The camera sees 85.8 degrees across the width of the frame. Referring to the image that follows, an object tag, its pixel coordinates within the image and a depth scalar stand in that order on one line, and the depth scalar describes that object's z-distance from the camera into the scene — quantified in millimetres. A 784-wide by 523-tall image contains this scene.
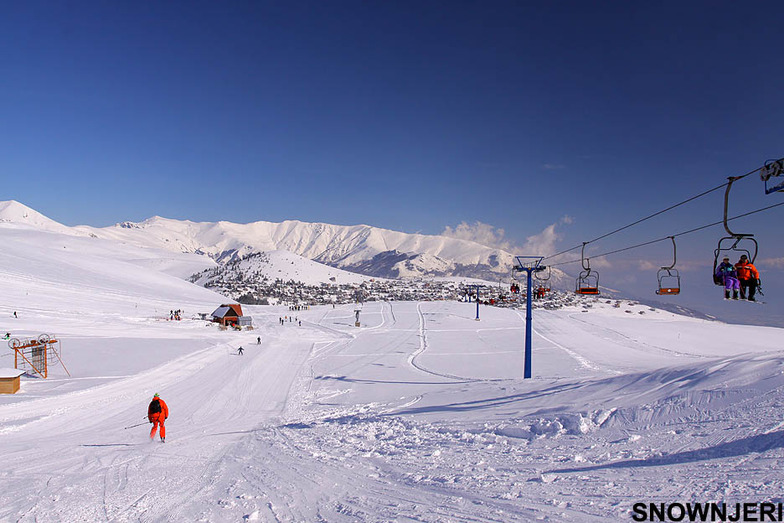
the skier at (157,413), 12102
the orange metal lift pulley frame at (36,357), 22359
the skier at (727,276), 9203
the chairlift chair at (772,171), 6719
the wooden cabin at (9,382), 18375
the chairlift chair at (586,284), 17562
